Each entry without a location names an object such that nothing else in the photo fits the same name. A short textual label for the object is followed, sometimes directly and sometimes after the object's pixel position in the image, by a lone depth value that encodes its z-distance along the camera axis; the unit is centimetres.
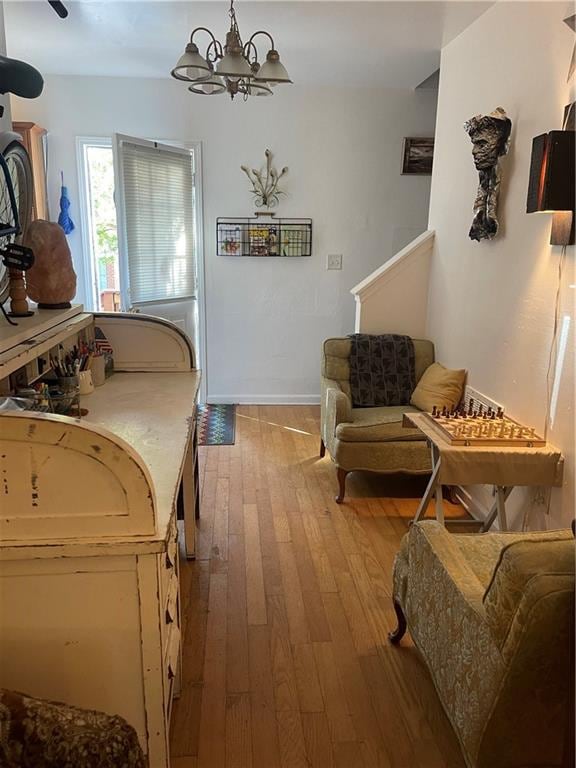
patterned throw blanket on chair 360
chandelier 245
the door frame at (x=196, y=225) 449
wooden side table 228
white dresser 114
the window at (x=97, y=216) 454
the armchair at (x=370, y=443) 315
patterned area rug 419
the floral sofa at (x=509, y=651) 120
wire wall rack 474
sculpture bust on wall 271
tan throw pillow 324
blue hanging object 448
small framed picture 465
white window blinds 414
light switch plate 484
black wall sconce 207
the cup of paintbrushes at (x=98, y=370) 235
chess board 235
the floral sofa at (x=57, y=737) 98
